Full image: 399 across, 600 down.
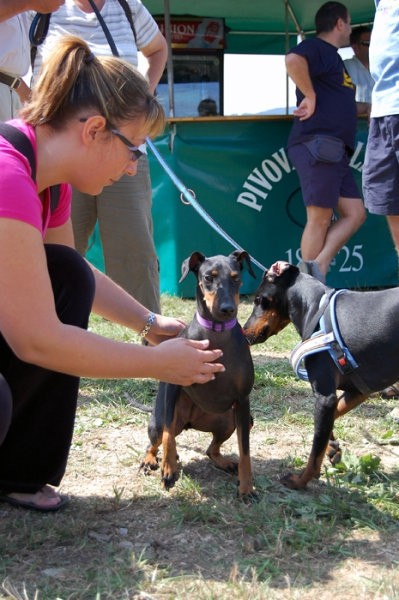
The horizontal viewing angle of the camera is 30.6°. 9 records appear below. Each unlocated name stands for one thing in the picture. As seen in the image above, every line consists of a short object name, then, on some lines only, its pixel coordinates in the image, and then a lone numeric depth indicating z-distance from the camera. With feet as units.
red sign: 31.40
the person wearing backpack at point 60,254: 6.42
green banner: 21.90
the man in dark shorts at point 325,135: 18.21
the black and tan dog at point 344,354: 9.37
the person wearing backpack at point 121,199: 12.92
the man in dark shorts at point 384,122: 12.73
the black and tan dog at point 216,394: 9.32
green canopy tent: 28.63
